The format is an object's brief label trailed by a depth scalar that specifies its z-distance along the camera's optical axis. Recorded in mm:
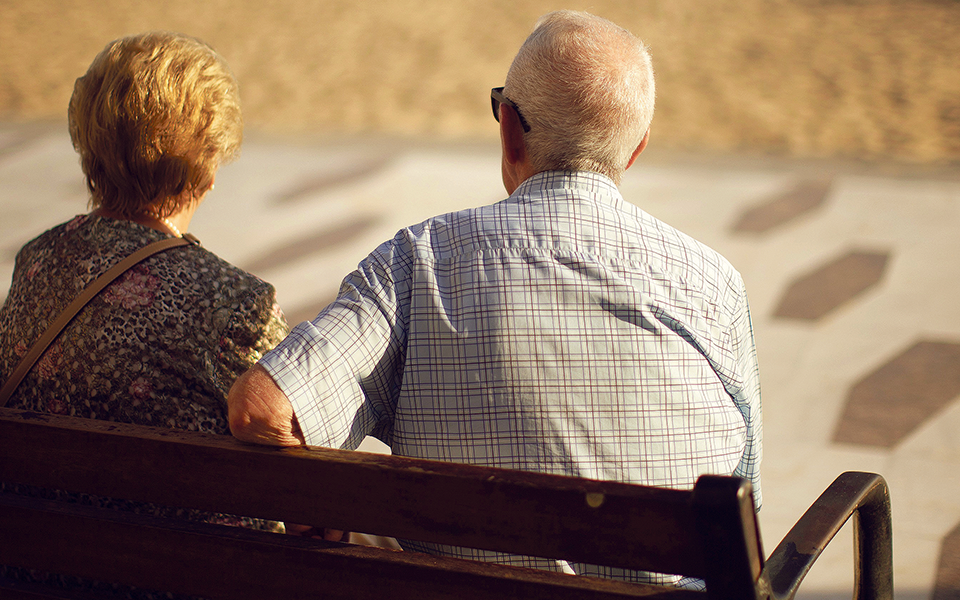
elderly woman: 4642
